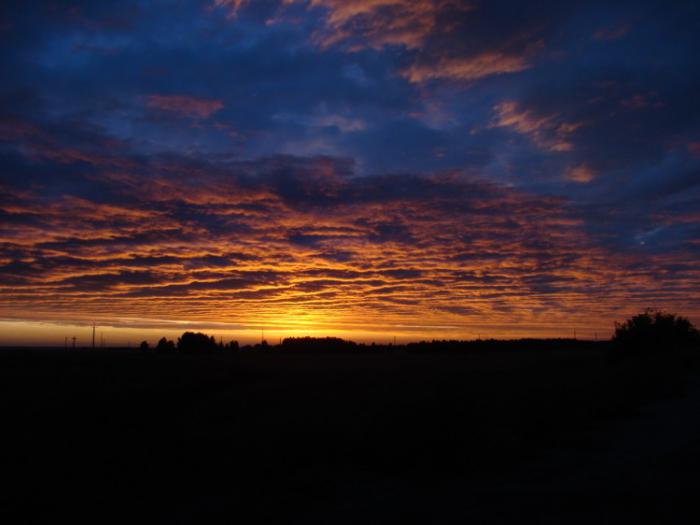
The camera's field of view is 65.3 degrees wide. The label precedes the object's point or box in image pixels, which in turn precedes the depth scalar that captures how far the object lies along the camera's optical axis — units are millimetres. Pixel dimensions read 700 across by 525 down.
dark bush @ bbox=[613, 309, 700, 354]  53906
